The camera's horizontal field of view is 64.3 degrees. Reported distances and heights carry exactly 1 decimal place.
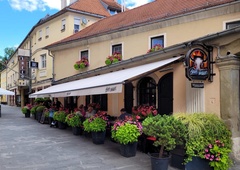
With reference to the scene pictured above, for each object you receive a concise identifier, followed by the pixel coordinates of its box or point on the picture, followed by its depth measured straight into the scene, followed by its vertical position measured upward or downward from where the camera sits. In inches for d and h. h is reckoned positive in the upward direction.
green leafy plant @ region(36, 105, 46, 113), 575.0 -53.1
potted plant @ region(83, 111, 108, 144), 296.2 -53.9
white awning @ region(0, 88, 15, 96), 744.6 -2.5
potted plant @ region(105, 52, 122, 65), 463.5 +81.4
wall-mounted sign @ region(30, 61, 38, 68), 795.5 +114.2
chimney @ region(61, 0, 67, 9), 901.4 +419.1
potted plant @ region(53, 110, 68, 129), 425.7 -59.1
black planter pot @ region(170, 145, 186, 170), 197.3 -69.6
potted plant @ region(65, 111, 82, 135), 358.5 -56.4
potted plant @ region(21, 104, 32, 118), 685.4 -66.8
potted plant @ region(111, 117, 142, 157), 230.7 -51.6
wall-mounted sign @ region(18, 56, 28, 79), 1036.8 +138.9
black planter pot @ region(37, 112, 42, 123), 569.8 -73.3
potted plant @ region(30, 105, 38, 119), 608.3 -62.1
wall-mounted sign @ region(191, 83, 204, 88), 218.9 +7.6
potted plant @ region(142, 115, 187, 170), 180.1 -39.7
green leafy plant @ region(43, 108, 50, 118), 500.7 -56.3
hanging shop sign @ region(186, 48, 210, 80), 210.0 +30.9
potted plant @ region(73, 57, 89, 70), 544.8 +79.5
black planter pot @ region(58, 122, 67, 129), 439.6 -77.8
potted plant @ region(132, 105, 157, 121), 281.4 -30.4
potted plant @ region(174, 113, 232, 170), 181.1 -51.8
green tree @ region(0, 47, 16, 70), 2151.0 +445.4
